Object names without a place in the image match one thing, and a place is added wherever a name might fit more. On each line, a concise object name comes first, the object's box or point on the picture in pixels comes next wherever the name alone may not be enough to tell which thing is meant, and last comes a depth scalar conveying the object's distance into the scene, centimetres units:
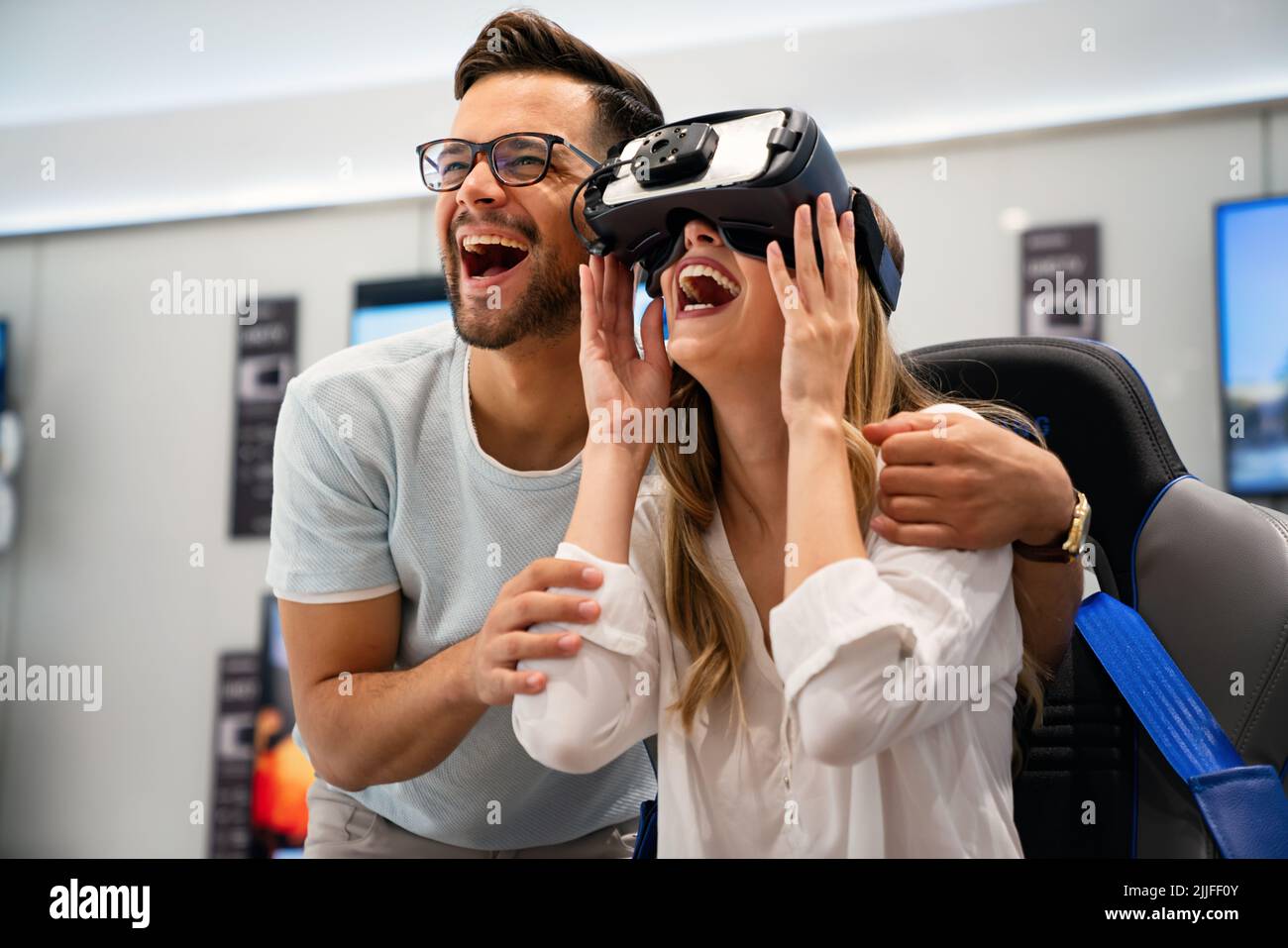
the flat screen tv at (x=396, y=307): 319
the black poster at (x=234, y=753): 321
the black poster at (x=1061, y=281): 266
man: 134
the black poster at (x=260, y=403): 338
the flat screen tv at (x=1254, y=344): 249
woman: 84
